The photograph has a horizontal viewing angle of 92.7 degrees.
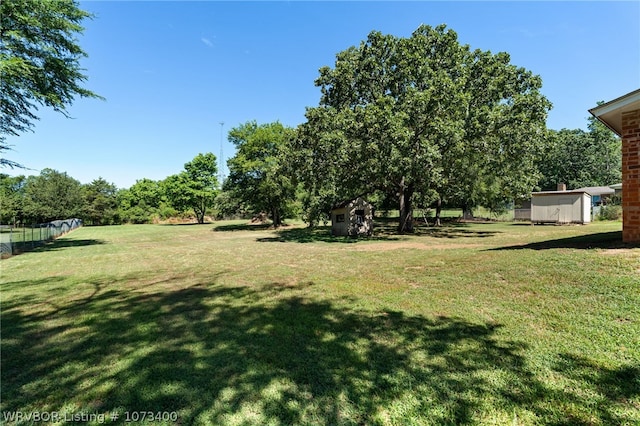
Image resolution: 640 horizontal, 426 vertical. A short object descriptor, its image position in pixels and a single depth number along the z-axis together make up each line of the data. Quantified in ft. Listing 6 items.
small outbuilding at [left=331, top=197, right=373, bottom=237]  64.28
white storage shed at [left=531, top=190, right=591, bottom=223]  76.89
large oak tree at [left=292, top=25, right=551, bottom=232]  48.06
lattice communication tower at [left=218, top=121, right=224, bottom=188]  164.43
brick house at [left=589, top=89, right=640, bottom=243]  19.70
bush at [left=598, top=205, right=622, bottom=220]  76.54
